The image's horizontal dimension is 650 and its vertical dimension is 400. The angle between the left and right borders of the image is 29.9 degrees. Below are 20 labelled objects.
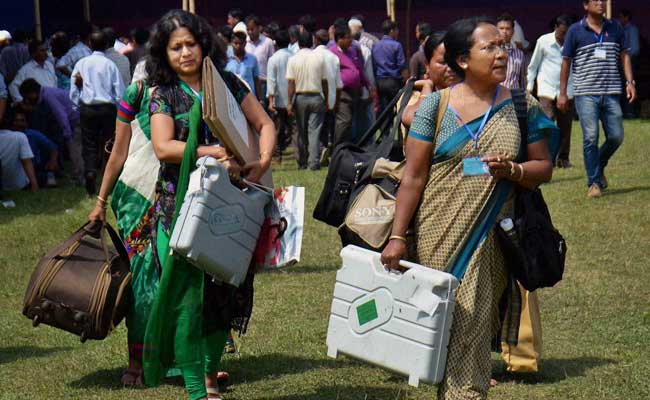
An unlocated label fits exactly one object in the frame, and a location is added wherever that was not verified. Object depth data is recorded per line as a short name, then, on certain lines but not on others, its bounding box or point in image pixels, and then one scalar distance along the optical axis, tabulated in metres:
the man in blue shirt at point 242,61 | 15.89
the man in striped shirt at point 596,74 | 11.27
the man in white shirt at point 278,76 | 16.53
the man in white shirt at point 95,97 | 13.73
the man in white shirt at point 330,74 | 15.64
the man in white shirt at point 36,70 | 15.89
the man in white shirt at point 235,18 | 18.95
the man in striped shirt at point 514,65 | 12.85
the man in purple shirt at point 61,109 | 15.55
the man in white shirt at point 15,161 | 14.67
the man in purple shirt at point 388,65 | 17.45
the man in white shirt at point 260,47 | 17.75
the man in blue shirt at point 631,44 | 20.77
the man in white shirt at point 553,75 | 14.31
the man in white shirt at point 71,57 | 16.84
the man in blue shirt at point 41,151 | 15.37
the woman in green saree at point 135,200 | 5.60
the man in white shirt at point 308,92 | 15.55
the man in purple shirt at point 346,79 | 16.33
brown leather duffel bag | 5.78
